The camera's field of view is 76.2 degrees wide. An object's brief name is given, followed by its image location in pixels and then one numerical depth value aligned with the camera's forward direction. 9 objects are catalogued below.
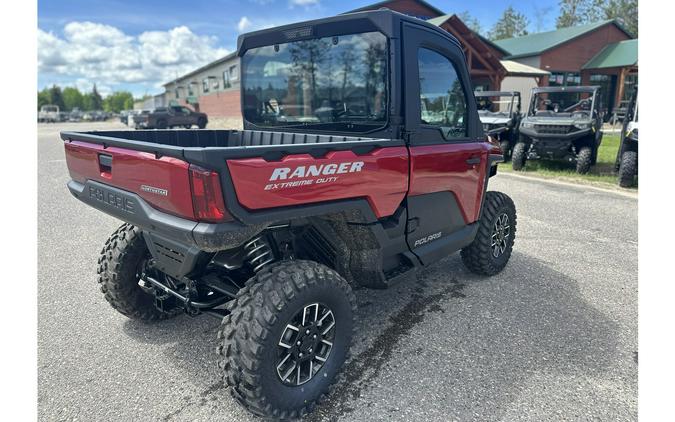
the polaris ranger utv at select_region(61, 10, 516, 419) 2.22
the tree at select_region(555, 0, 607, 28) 51.48
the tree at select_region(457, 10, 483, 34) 59.81
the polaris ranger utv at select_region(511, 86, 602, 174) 10.19
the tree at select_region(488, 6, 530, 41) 59.44
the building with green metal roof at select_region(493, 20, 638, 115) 28.53
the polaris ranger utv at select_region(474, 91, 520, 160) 12.02
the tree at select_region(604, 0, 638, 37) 47.34
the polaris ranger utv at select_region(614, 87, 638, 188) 8.69
